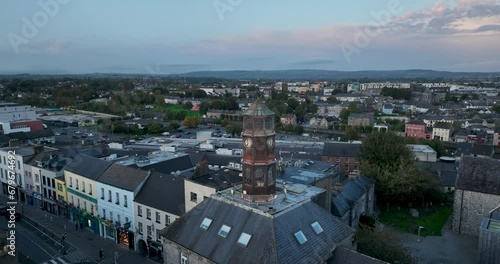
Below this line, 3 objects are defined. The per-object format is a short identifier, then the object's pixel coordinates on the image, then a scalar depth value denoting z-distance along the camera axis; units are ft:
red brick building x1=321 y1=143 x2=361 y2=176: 197.88
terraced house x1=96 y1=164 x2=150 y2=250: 105.50
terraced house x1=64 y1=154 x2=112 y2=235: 116.47
